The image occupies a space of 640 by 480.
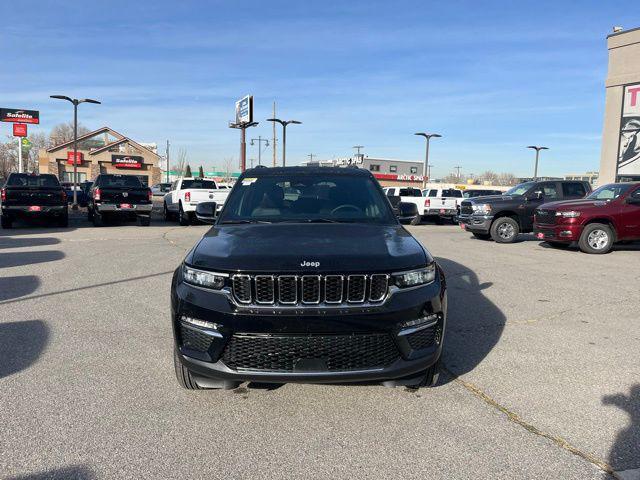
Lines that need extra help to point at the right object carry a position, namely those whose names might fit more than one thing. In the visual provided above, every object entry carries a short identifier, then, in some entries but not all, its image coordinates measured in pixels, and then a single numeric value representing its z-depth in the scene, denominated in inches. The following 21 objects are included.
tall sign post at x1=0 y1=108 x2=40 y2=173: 1544.0
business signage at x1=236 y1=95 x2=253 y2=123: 1520.7
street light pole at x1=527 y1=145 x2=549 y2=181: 1769.3
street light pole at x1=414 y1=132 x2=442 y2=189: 1550.0
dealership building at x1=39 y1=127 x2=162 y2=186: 2130.9
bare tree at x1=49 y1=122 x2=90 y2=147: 3464.1
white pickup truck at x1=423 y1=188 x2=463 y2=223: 887.7
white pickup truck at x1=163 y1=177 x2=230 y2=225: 746.8
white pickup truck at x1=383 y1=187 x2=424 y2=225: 898.6
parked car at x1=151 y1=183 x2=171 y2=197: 1505.2
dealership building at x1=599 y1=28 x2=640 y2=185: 1150.3
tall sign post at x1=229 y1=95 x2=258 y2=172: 1441.4
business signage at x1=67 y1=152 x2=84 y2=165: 2078.0
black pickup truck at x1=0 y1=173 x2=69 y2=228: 628.7
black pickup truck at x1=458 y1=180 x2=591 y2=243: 560.4
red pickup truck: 459.2
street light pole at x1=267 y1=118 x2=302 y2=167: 1485.0
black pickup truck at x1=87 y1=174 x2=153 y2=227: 689.6
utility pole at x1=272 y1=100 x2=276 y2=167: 2161.5
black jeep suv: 121.3
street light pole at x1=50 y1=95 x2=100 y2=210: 971.3
